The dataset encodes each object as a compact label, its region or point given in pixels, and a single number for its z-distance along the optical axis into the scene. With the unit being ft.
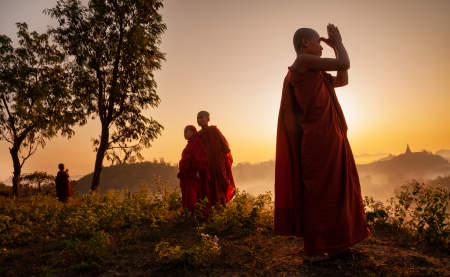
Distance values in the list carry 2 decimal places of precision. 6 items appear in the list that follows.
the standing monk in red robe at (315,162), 11.69
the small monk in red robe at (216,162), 25.46
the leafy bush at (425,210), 16.02
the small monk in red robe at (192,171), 24.00
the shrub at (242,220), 19.38
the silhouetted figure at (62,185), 45.65
